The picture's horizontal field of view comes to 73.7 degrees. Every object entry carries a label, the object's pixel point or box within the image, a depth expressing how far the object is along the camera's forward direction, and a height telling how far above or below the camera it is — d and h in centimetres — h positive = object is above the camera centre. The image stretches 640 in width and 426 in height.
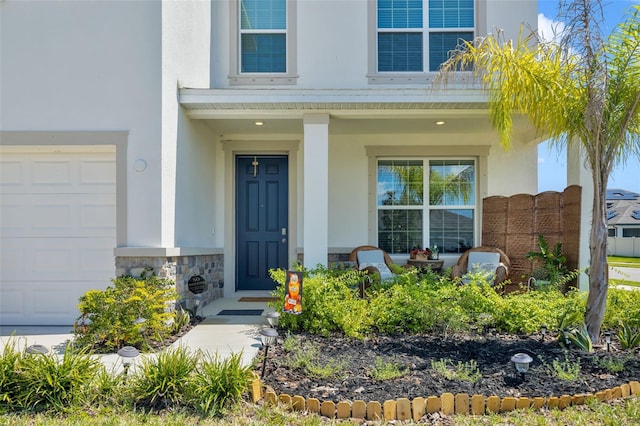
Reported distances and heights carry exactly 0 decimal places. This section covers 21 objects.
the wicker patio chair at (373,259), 719 -71
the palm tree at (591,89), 427 +136
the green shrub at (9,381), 322 -125
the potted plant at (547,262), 642 -67
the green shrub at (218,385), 314 -125
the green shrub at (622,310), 498 -110
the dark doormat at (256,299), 758 -143
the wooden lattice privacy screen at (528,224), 641 -8
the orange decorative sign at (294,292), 450 -78
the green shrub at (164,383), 323 -126
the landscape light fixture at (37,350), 347 -106
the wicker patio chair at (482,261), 713 -71
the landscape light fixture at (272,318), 439 -102
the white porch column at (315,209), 641 +15
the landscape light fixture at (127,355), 338 -107
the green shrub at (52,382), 323 -126
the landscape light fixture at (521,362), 338 -114
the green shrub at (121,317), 461 -109
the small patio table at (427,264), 748 -79
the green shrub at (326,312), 496 -109
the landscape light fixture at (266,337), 369 -106
